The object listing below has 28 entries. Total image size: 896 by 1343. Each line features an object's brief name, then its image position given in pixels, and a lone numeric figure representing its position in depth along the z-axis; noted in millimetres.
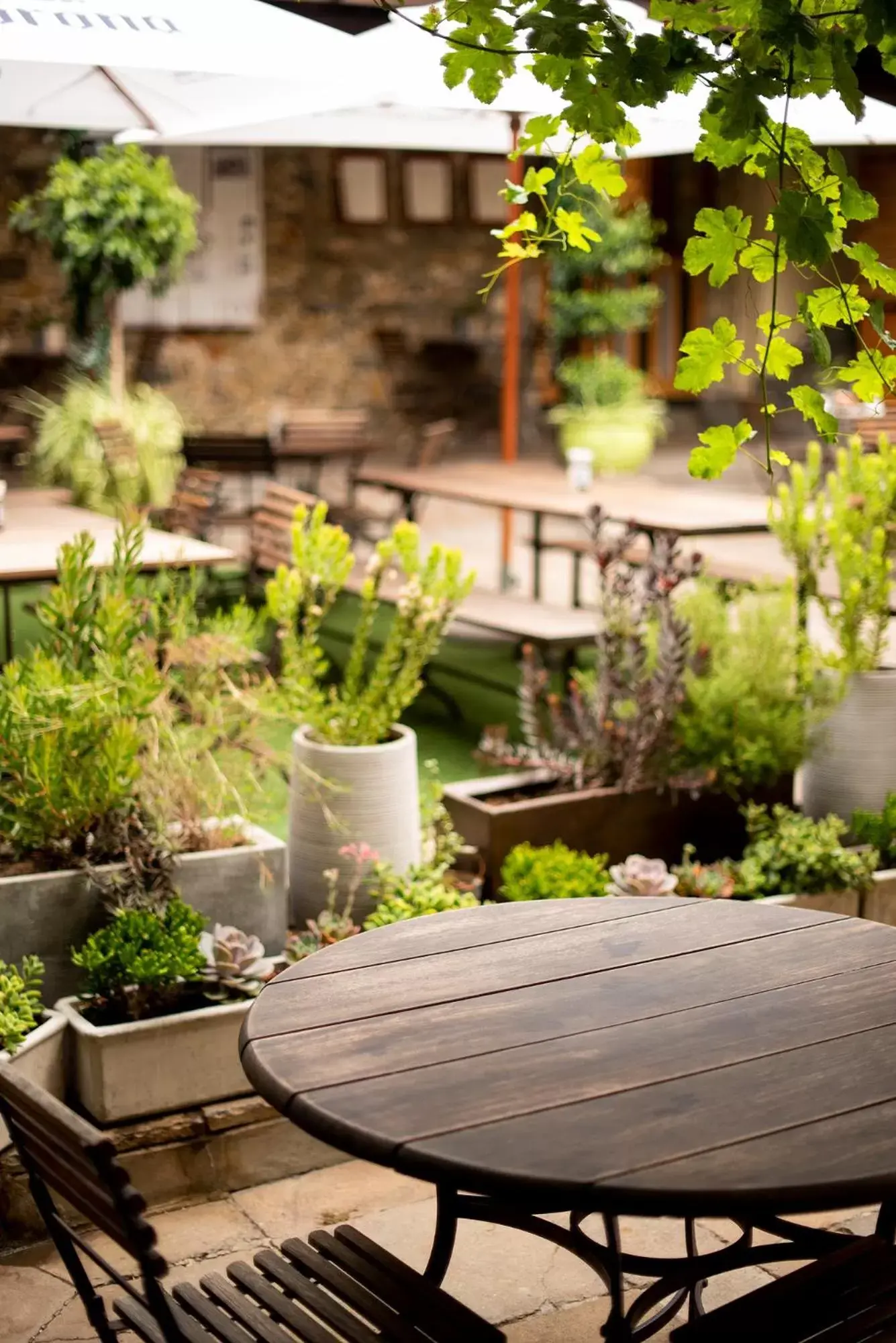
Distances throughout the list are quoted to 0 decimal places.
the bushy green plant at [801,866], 4039
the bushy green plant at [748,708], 4387
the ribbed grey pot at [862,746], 4473
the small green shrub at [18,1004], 3066
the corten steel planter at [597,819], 4082
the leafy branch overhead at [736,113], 2037
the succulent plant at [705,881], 3910
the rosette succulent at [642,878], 3803
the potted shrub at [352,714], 3766
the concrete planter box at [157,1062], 3150
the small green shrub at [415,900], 3576
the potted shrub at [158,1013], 3162
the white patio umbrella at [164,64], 4215
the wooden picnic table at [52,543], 4695
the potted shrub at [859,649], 4453
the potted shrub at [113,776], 3350
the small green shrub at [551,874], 3781
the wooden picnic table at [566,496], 6125
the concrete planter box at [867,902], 4047
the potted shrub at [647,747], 4254
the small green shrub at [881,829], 4246
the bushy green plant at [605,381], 11773
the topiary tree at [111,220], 8961
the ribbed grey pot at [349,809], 3756
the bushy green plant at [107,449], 8898
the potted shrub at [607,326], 10625
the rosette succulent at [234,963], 3330
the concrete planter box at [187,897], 3322
